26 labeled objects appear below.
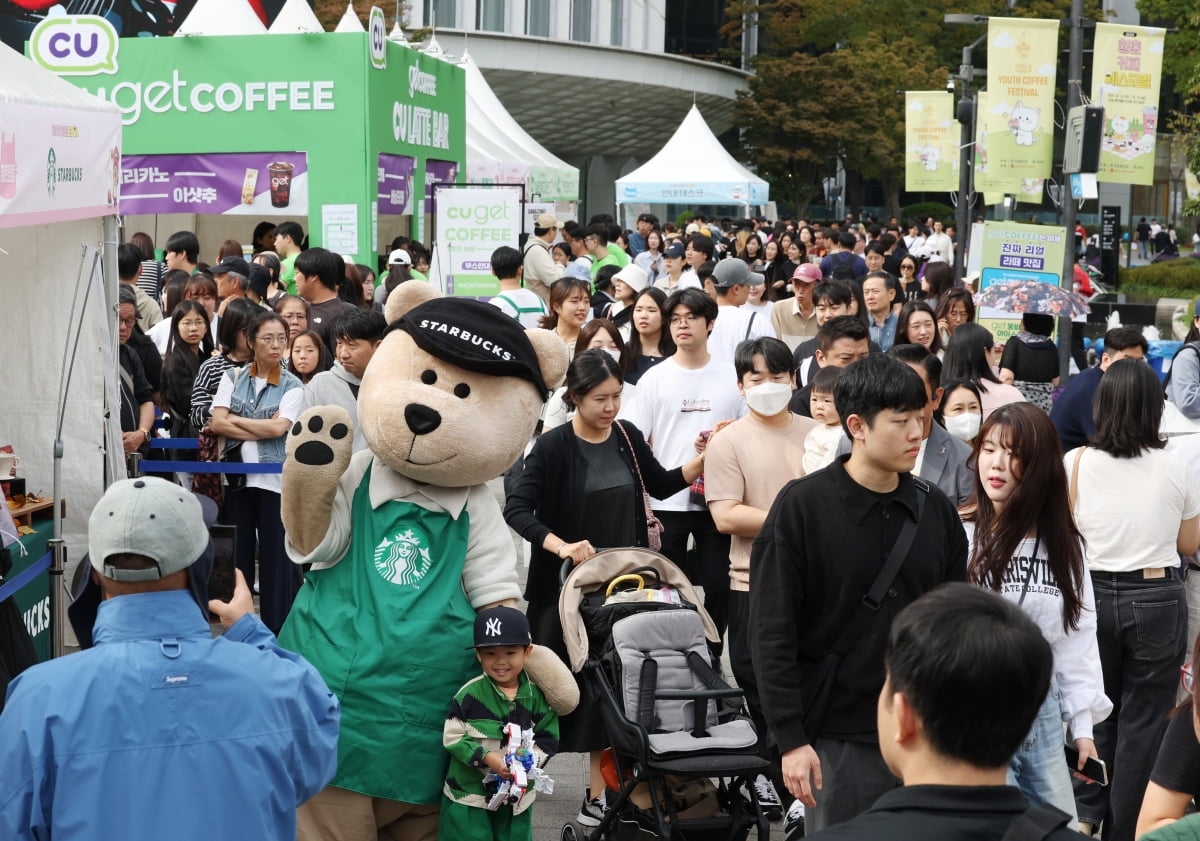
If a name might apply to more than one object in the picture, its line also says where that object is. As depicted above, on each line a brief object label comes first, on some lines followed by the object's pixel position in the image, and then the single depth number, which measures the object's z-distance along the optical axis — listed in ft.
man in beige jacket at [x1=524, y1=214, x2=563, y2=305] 43.24
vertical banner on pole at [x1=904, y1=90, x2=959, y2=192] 80.89
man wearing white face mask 17.71
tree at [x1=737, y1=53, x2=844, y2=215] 161.79
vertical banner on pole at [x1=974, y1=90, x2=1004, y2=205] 49.62
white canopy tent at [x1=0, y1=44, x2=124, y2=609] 20.48
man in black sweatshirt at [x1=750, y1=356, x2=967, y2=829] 12.16
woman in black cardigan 17.46
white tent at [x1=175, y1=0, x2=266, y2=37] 53.83
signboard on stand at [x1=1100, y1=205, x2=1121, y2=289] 95.51
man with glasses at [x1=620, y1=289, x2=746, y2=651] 20.67
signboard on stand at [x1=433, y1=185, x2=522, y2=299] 44.50
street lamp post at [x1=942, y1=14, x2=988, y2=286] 74.79
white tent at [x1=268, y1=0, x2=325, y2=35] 54.24
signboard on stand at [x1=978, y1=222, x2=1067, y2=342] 39.09
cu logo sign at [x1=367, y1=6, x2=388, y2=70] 51.44
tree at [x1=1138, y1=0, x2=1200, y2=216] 78.48
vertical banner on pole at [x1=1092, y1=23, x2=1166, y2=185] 47.67
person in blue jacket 8.90
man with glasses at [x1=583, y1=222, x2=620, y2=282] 52.31
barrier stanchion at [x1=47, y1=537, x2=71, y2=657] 19.07
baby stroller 15.32
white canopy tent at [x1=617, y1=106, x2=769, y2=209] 89.04
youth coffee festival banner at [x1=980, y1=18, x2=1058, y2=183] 47.19
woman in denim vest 23.08
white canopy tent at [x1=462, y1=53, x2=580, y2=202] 72.49
